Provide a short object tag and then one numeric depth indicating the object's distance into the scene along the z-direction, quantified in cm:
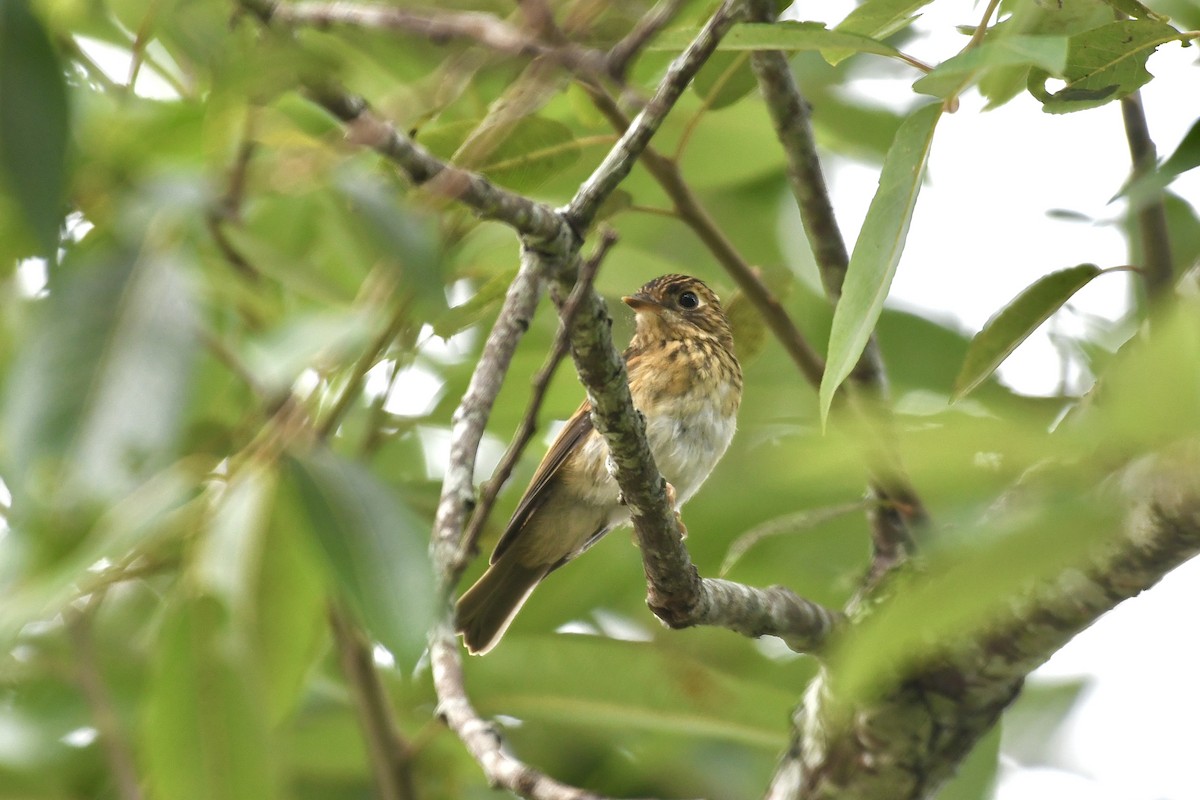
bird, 896
